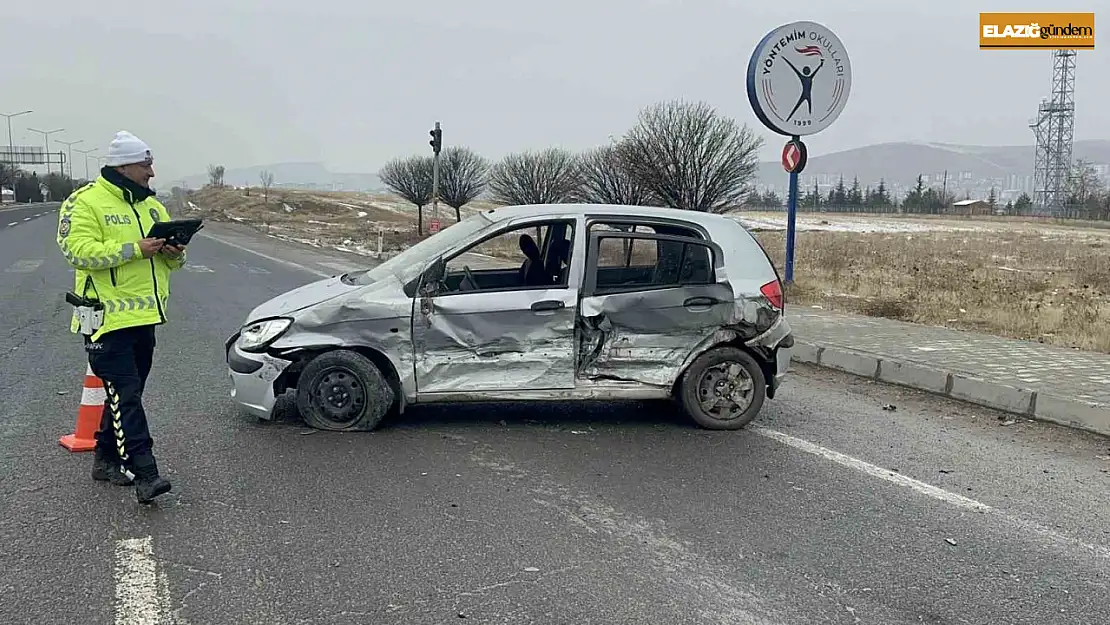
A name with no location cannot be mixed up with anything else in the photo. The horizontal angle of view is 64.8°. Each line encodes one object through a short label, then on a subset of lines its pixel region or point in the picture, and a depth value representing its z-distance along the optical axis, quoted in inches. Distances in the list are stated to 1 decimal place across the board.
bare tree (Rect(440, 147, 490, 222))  1777.8
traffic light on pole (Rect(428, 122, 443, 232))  1011.3
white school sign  498.6
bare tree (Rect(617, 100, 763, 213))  982.4
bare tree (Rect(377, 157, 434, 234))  1824.6
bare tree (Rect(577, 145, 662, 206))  1200.4
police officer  167.2
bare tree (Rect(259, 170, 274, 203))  3439.0
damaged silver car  227.1
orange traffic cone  204.4
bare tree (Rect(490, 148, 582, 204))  1668.3
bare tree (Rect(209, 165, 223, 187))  4064.5
